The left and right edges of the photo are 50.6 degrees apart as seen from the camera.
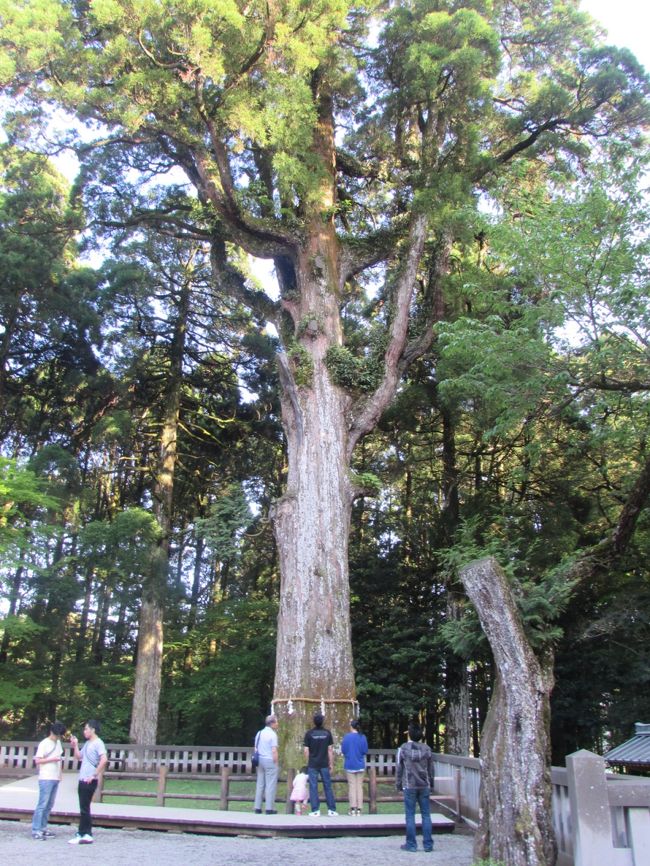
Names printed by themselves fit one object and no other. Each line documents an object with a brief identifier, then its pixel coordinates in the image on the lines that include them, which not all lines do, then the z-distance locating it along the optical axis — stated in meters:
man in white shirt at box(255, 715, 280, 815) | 9.13
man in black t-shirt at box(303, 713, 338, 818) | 8.95
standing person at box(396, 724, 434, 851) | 7.18
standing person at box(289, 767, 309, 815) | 8.98
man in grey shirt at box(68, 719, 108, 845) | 7.23
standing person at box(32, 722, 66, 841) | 7.39
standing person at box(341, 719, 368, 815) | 9.04
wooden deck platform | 8.02
